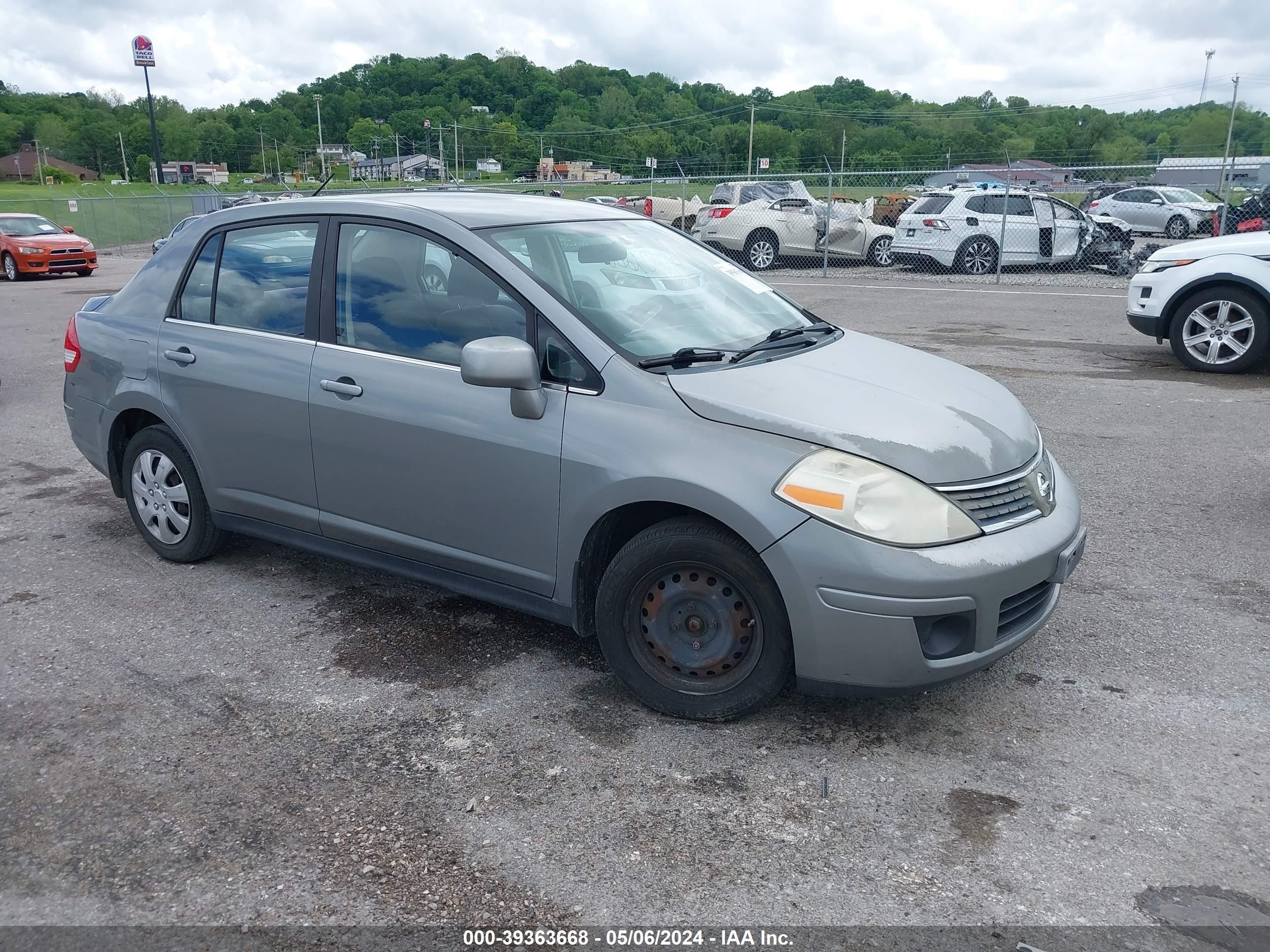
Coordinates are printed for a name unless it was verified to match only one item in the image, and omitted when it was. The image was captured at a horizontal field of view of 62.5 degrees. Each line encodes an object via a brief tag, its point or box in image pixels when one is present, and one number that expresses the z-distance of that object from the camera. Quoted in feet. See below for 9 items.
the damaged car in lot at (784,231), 67.72
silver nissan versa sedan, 10.27
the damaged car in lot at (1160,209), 89.30
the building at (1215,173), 66.59
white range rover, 29.58
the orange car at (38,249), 71.82
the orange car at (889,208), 91.86
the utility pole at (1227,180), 57.16
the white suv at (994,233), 61.41
